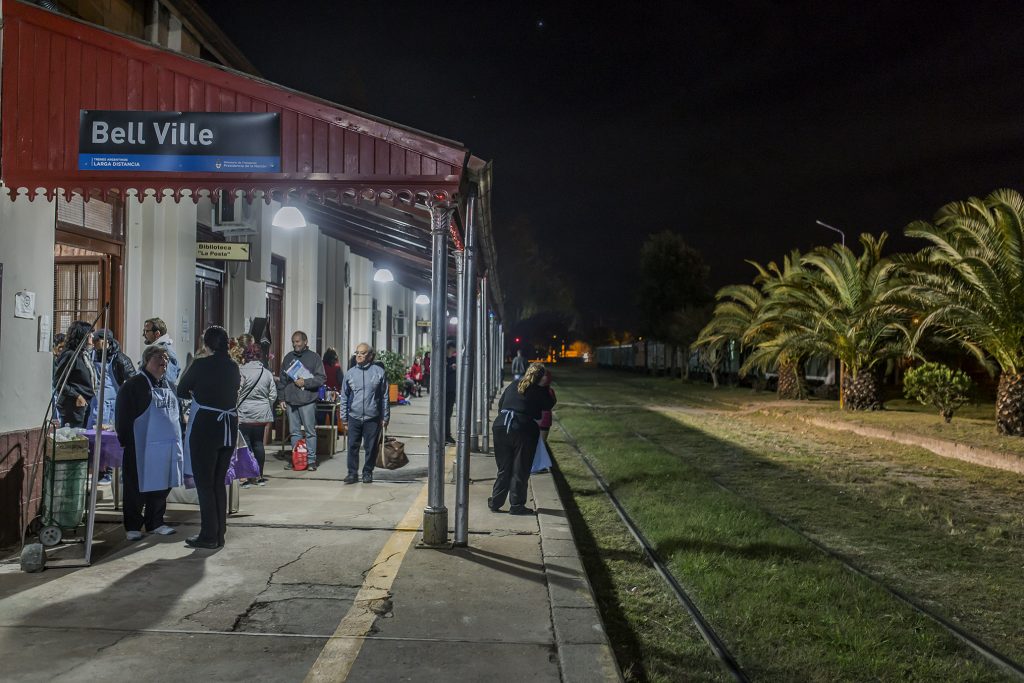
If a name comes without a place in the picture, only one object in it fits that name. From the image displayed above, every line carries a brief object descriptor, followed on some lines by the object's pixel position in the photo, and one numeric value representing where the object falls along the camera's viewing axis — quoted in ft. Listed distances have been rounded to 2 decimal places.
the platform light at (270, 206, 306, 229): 41.14
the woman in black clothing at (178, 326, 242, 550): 23.93
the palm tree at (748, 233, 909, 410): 79.61
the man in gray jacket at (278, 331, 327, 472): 38.75
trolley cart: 23.89
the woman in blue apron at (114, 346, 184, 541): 24.61
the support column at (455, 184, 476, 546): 24.72
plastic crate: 23.91
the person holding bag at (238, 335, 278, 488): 33.83
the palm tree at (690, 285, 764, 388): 115.96
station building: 22.20
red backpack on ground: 38.86
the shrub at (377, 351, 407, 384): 77.66
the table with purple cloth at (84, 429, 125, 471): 27.02
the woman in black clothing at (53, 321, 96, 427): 28.36
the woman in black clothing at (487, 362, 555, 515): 30.01
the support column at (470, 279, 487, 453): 49.16
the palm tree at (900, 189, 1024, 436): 54.34
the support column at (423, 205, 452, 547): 23.97
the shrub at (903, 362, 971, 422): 64.85
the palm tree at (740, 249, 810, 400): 94.43
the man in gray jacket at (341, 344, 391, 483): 35.27
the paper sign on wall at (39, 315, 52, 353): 24.99
